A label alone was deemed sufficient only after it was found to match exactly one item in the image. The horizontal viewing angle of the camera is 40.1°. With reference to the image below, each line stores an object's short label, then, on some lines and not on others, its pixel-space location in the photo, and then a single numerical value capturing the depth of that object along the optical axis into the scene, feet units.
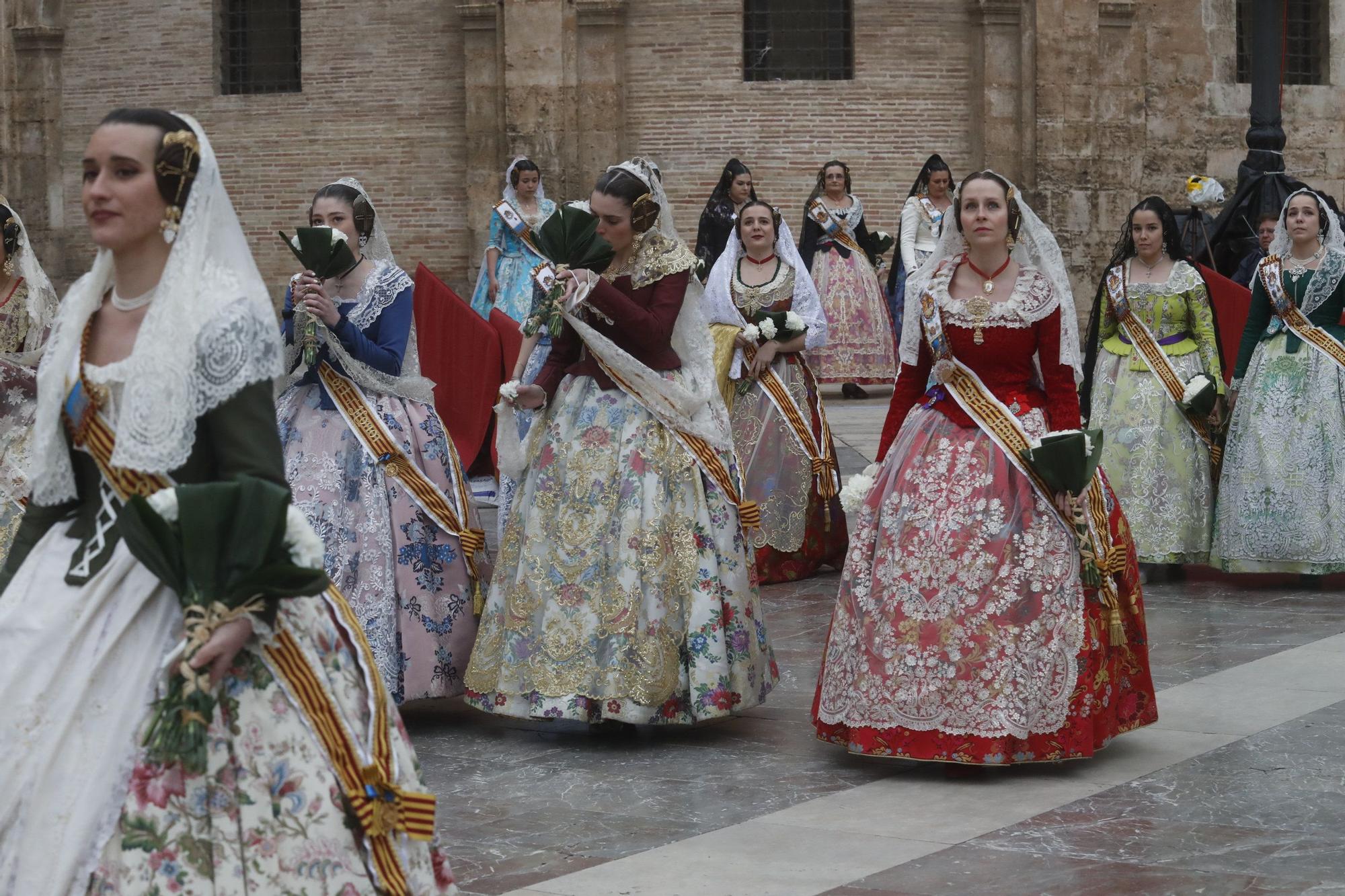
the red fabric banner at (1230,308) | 33.94
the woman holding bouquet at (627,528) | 20.47
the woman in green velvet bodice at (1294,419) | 30.50
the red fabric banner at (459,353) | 35.04
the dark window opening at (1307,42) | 68.28
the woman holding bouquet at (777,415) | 31.76
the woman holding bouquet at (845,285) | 50.65
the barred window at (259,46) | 67.82
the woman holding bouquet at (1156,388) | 30.55
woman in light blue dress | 43.52
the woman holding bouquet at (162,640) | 10.05
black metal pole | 44.21
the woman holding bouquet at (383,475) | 21.29
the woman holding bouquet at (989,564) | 18.66
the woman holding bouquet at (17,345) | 22.59
